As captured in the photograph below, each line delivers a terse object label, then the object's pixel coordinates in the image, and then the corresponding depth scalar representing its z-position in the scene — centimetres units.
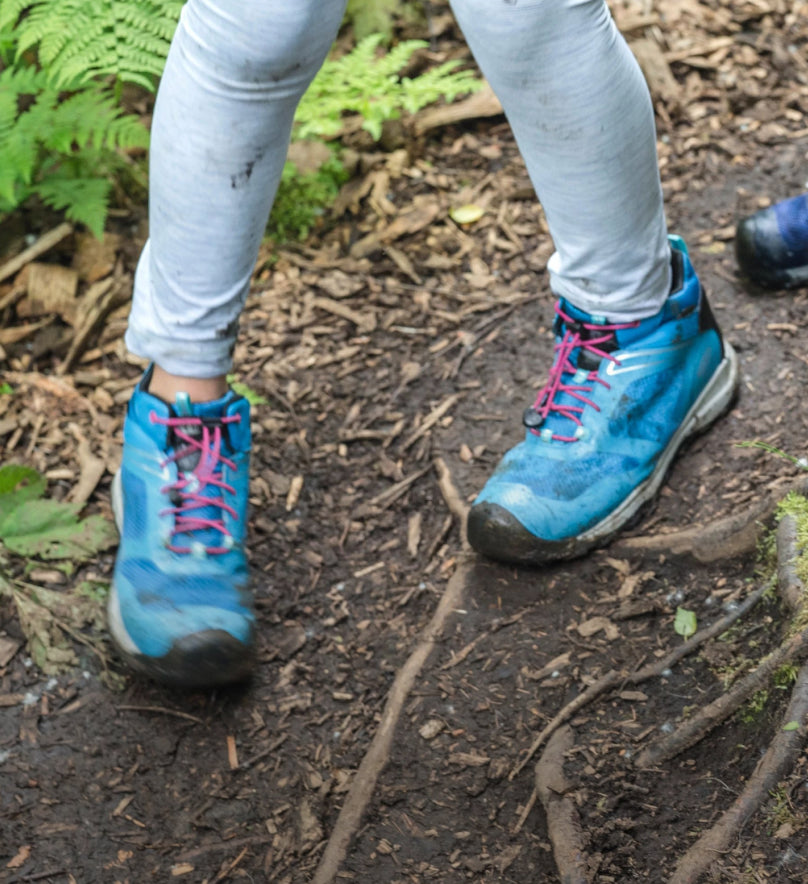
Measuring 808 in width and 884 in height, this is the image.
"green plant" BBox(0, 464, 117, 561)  229
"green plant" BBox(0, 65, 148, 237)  286
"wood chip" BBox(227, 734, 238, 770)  197
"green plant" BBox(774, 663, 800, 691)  158
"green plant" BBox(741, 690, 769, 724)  163
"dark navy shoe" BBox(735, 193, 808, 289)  262
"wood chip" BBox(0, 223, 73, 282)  321
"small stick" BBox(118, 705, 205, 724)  204
